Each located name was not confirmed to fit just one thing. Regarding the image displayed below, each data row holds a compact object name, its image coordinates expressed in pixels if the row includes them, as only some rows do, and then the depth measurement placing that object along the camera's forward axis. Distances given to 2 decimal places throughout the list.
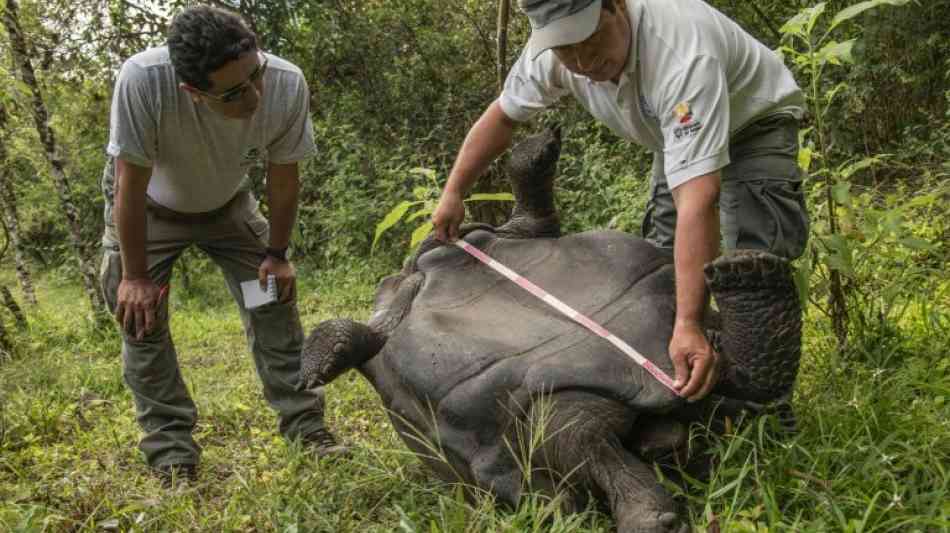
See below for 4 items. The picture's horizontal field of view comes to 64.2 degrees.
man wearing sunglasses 2.52
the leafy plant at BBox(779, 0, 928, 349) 2.61
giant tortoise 1.77
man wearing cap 1.87
